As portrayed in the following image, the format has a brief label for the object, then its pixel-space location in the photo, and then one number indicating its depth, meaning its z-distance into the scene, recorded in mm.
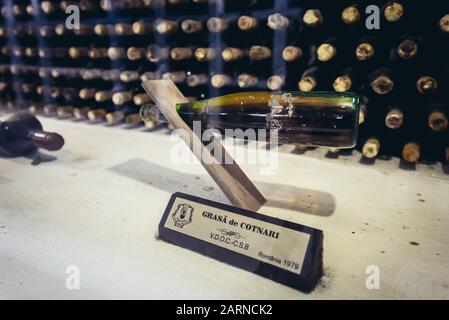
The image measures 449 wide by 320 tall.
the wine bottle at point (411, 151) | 923
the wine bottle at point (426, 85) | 809
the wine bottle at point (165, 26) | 1133
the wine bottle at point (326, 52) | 881
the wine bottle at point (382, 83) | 847
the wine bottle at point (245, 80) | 1035
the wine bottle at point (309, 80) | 940
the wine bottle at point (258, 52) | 997
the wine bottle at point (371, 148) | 937
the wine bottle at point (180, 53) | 1148
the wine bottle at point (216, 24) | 1041
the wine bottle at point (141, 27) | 1188
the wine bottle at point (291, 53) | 942
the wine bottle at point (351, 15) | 863
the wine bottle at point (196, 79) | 1172
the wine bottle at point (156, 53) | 1204
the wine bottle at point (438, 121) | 837
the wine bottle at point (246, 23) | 978
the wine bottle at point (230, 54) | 1026
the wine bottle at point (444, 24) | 781
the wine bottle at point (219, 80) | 1054
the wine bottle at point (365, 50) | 859
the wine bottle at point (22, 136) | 927
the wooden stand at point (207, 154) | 627
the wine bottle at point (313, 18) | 895
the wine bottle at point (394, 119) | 869
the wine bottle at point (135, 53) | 1228
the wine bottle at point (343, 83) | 886
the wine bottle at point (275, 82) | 963
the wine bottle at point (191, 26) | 1092
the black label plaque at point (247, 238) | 449
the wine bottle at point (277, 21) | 946
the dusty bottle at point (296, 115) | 500
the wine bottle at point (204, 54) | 1117
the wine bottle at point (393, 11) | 812
